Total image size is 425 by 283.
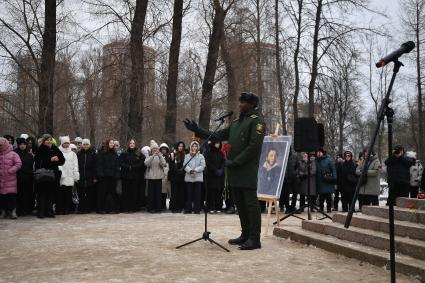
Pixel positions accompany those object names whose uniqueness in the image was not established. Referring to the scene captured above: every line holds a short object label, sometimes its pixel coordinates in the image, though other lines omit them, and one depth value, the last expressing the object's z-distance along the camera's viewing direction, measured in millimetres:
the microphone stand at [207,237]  6488
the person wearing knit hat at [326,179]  13203
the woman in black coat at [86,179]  12008
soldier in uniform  6465
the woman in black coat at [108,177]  11922
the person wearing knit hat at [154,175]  12320
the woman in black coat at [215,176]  12484
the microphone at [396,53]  4238
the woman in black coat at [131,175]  12422
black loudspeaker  8875
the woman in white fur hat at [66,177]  11500
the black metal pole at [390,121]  4066
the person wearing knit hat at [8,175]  10367
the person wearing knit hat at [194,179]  12281
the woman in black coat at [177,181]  12820
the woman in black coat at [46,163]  10797
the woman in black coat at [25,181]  11055
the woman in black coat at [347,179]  13414
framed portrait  8430
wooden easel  8204
